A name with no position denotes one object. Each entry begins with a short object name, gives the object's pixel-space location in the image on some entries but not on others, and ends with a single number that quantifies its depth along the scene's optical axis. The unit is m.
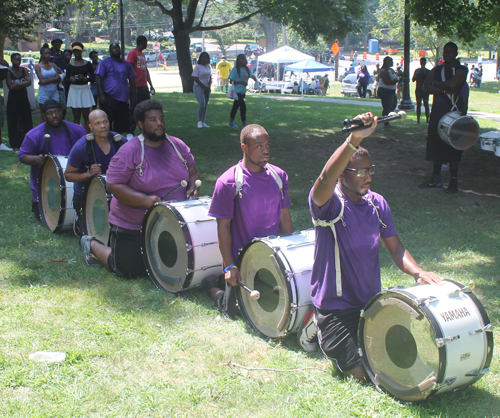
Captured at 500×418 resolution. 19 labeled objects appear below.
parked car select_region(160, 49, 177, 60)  65.69
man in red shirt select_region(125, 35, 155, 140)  11.98
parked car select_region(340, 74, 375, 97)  30.23
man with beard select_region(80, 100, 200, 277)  5.43
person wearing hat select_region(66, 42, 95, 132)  11.55
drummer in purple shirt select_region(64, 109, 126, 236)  6.36
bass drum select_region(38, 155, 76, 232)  6.82
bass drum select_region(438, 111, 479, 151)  8.22
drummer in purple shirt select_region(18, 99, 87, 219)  7.20
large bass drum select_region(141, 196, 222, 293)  4.96
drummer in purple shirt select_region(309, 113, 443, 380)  3.61
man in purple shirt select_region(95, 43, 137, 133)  10.34
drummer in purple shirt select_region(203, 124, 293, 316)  4.53
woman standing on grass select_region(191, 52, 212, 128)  13.12
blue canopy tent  38.97
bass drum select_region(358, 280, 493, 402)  3.17
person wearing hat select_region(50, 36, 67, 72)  13.40
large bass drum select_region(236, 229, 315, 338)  4.09
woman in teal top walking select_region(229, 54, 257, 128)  13.50
